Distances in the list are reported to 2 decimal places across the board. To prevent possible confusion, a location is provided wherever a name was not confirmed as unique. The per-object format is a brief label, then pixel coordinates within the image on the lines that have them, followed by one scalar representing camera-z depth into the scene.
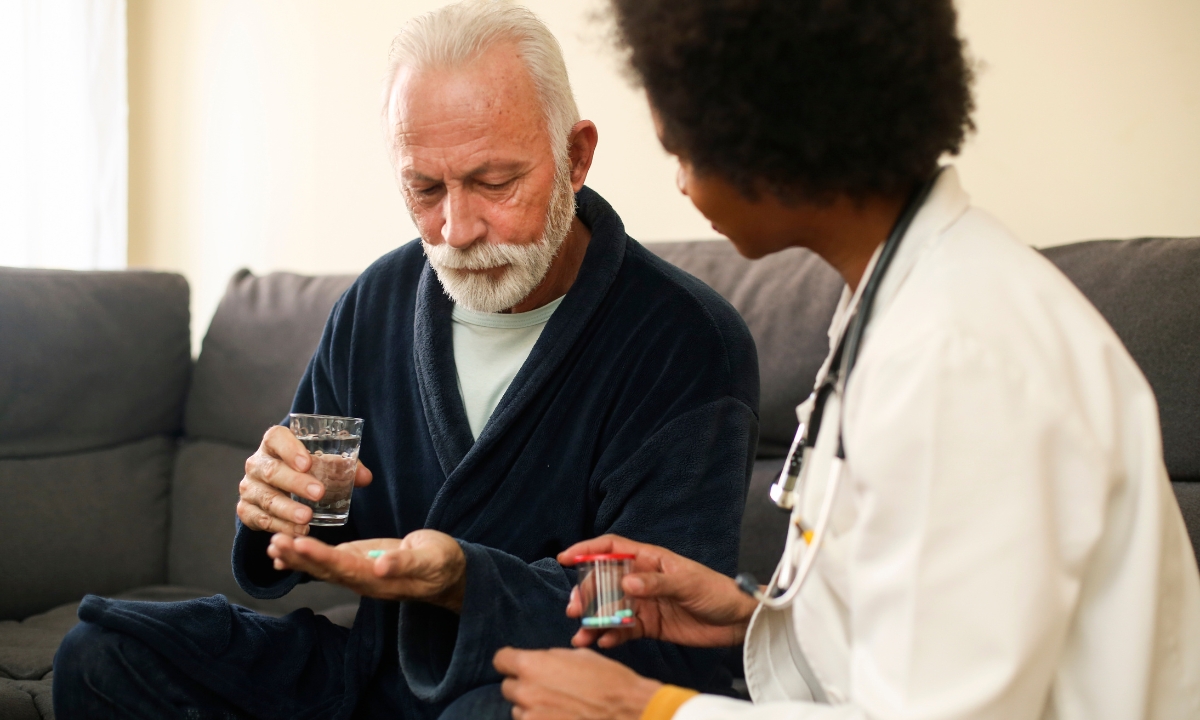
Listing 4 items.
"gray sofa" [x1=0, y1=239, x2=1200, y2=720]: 1.93
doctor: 0.77
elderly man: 1.35
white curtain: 3.12
